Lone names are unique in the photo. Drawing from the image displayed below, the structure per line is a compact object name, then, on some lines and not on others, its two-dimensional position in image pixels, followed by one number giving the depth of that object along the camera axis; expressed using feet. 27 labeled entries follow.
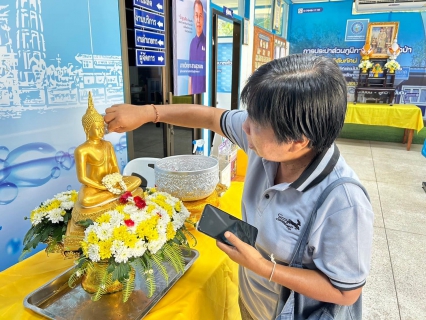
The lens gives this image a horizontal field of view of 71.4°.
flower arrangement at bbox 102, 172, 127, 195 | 2.84
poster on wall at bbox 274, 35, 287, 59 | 19.98
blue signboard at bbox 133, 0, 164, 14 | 6.47
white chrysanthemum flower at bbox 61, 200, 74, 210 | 2.84
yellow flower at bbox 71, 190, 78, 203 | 2.97
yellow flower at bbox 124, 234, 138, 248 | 2.22
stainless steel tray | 2.49
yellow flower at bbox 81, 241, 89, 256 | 2.26
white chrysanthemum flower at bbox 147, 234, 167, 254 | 2.30
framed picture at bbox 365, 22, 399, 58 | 20.35
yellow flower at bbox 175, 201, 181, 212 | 2.90
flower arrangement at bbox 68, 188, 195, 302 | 2.20
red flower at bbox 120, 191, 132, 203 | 2.86
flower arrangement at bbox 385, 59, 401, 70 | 19.27
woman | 1.96
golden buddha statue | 2.71
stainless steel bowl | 3.75
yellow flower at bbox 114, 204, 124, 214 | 2.53
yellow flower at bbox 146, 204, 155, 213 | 2.57
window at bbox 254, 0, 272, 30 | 16.20
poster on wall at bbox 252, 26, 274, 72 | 16.03
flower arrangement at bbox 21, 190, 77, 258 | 2.64
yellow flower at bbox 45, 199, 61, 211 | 2.79
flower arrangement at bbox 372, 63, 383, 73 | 20.23
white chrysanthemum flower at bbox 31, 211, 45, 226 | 2.65
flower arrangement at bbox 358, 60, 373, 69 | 19.95
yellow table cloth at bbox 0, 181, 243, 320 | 2.63
